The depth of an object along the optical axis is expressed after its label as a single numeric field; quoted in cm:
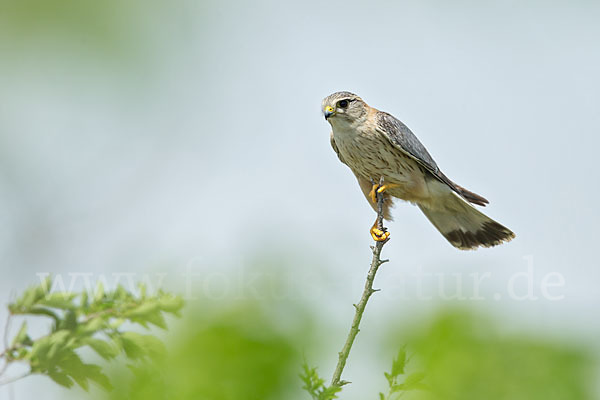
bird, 1173
